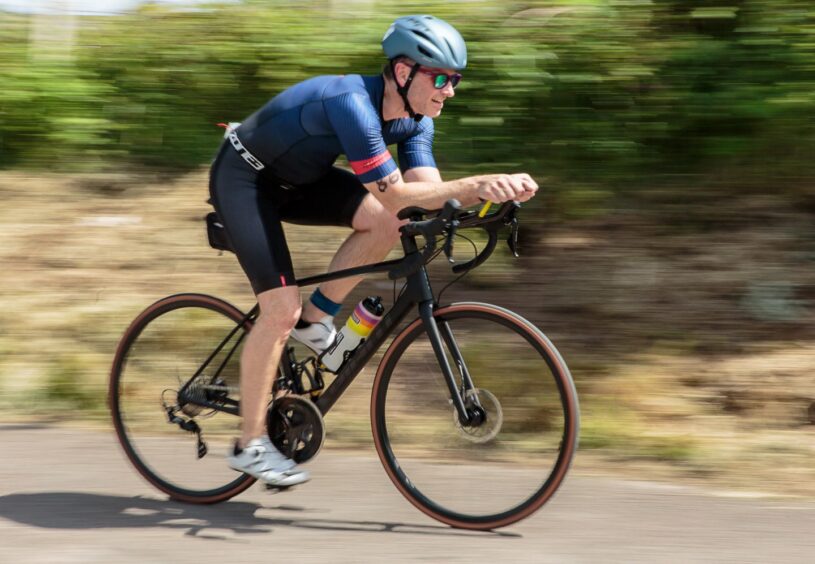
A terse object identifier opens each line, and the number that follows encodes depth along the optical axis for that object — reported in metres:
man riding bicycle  4.20
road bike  4.34
